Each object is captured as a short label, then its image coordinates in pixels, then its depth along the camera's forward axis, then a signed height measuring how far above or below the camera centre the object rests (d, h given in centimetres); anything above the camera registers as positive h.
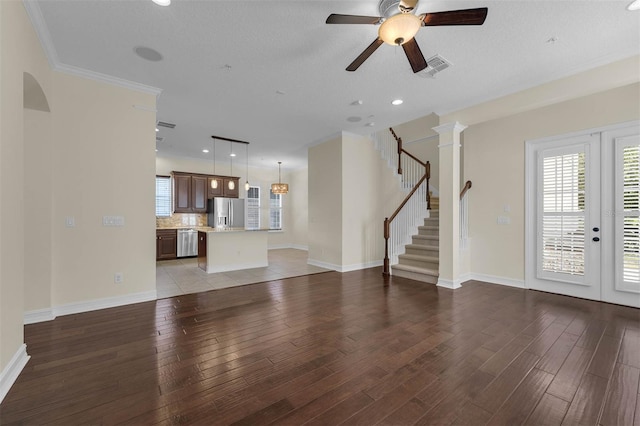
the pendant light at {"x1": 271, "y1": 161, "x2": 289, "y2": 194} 831 +73
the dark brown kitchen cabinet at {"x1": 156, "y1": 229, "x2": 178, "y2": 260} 725 -91
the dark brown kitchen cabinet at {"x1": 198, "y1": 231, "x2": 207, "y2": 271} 577 -88
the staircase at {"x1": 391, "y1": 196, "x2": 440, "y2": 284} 497 -91
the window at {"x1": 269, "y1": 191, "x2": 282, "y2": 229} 998 +1
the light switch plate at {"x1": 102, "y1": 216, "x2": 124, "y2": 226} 349 -13
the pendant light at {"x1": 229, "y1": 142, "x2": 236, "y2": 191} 696 +168
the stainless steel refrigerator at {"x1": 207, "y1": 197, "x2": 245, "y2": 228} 805 -3
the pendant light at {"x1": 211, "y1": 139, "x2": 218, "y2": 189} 774 +89
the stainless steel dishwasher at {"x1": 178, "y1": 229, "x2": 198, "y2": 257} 756 -90
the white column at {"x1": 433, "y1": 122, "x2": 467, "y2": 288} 443 +11
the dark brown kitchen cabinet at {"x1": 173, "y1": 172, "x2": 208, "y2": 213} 785 +56
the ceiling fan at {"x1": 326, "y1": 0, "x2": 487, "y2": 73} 193 +147
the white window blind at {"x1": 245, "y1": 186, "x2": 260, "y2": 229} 948 +15
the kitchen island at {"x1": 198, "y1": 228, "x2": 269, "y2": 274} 563 -86
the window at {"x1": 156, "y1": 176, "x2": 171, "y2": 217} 780 +45
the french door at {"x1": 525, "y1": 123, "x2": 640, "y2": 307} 345 -4
